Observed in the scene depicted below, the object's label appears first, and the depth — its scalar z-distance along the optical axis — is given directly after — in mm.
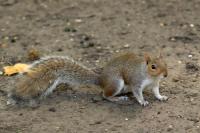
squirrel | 9062
